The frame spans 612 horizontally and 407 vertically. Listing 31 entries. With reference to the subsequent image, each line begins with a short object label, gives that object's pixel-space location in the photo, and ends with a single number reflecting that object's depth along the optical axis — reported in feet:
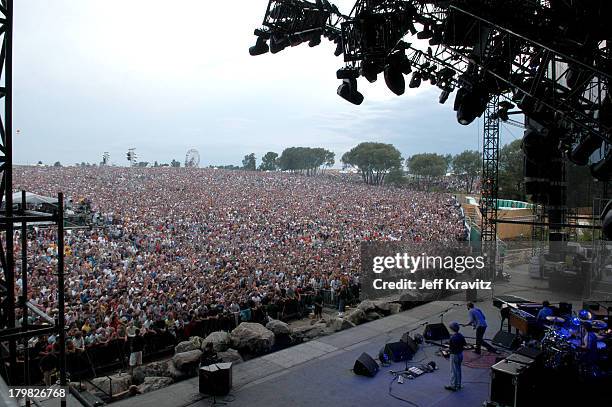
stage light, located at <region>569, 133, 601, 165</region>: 27.64
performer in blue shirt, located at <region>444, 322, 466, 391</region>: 23.66
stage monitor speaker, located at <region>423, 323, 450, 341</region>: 32.24
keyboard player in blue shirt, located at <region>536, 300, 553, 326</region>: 29.01
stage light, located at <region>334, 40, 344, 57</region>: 28.73
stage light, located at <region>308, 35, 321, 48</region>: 27.78
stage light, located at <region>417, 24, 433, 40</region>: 28.52
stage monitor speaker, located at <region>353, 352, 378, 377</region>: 26.18
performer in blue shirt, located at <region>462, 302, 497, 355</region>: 29.32
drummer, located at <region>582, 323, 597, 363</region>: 22.74
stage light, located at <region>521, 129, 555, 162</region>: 32.89
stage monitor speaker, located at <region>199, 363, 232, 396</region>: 23.80
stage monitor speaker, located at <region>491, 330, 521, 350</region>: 30.25
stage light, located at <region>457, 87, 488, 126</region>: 29.66
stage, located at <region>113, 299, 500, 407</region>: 23.29
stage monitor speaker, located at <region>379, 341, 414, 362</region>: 28.40
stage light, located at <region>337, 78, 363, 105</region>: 28.48
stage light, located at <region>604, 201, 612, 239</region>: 19.50
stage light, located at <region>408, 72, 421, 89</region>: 36.40
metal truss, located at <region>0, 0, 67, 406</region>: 15.05
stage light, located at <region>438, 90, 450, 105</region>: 37.06
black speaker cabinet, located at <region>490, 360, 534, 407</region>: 20.49
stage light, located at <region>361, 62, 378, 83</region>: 27.30
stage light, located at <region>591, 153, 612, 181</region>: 25.43
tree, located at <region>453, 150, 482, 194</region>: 219.61
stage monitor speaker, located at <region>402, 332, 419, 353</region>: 29.25
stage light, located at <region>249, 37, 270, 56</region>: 27.07
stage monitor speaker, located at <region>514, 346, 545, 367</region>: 22.59
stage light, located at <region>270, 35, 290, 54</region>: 26.45
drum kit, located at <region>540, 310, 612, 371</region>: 22.86
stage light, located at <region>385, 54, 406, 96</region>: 26.71
